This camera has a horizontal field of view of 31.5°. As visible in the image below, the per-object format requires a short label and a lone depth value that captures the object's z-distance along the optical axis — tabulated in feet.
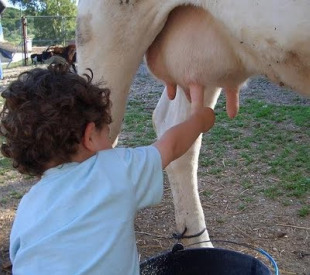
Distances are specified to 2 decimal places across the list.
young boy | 4.01
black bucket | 6.23
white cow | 5.37
